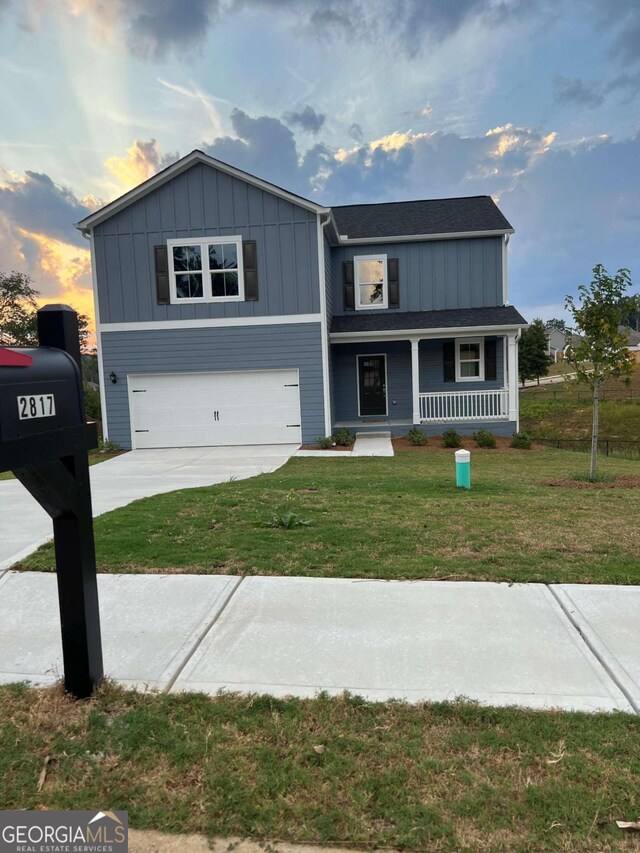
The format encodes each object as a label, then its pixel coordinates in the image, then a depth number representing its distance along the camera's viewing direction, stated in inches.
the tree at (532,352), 1393.9
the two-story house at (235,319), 580.1
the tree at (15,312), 1075.3
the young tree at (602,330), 353.4
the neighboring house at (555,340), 3511.3
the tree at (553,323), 3563.2
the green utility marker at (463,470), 308.2
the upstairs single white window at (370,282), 692.7
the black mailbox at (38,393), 81.8
